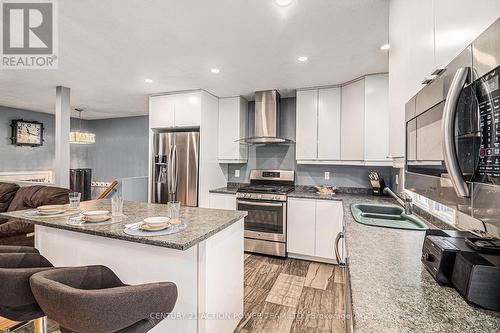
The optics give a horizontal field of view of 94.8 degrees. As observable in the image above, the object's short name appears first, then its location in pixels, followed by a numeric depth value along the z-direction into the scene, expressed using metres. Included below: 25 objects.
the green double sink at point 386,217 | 1.62
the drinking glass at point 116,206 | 1.76
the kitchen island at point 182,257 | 1.39
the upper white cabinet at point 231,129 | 3.75
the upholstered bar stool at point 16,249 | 1.33
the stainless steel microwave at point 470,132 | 0.42
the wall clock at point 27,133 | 4.90
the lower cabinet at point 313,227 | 2.98
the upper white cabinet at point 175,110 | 3.46
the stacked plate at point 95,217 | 1.58
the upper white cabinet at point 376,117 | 2.77
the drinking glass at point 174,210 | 1.60
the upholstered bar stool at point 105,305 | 0.84
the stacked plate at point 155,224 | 1.40
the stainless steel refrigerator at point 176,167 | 3.43
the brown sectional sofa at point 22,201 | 2.83
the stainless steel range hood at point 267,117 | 3.47
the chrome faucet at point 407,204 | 1.87
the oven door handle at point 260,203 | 3.16
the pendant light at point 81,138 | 4.46
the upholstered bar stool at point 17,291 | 1.04
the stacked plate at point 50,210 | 1.79
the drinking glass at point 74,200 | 1.94
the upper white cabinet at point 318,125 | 3.21
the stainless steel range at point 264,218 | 3.18
